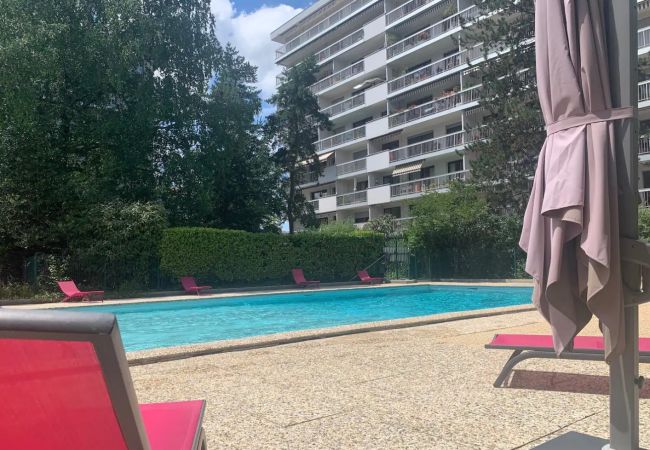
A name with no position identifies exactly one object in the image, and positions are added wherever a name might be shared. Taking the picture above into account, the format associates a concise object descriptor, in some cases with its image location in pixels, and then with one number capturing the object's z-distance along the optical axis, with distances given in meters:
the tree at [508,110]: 23.36
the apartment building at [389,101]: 32.31
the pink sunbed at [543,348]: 3.76
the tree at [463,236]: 23.92
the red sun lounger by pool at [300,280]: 21.20
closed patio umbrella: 2.20
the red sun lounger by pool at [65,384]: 0.99
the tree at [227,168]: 22.64
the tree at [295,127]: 35.00
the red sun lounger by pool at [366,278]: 22.79
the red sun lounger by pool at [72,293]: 15.55
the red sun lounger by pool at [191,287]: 17.94
